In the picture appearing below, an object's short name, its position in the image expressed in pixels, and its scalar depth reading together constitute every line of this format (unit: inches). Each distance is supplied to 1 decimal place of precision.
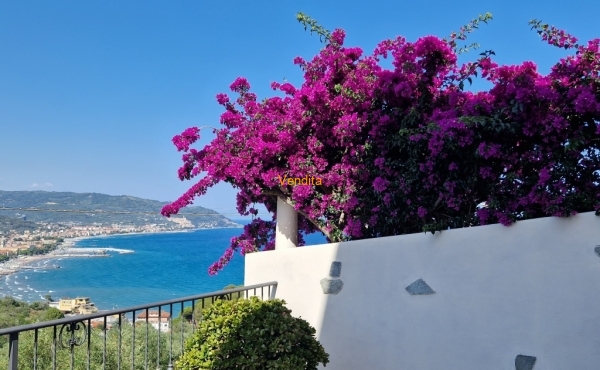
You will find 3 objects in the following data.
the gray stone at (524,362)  98.1
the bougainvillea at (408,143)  104.9
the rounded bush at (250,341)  89.9
